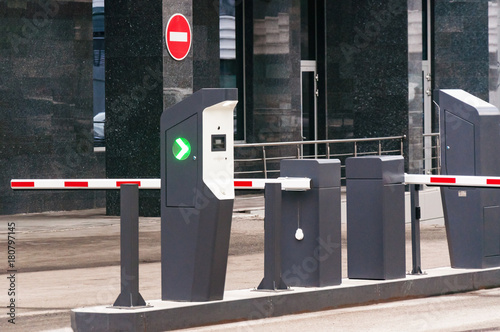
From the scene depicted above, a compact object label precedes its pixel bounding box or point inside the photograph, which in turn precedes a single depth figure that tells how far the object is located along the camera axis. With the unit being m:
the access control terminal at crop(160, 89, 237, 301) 10.56
